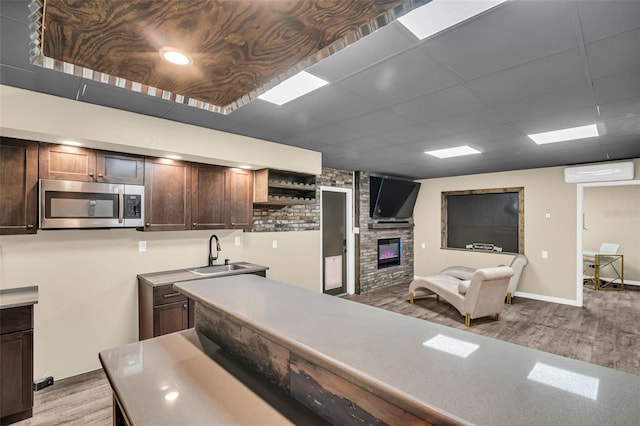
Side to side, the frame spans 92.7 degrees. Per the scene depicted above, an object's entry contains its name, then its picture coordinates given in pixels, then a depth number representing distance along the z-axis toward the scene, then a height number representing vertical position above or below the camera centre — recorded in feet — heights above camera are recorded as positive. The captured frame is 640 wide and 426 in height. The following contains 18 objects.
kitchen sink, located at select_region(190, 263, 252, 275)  11.77 -2.29
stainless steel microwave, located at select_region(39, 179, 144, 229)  8.58 +0.23
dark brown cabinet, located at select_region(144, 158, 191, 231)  10.52 +0.64
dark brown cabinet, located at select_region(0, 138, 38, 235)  8.05 +0.71
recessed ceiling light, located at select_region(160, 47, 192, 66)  3.39 +1.80
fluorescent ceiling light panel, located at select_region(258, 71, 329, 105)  7.25 +3.17
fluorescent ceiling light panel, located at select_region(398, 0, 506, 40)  4.72 +3.23
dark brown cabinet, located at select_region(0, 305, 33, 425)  7.40 -3.74
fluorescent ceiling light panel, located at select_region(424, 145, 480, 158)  14.11 +2.95
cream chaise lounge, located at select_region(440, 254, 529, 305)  18.38 -3.80
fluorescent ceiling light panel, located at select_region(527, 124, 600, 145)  10.92 +2.97
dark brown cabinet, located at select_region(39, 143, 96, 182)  8.63 +1.47
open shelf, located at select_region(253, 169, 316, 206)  13.07 +1.15
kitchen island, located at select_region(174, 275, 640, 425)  2.61 -1.68
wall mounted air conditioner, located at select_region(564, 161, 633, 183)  15.74 +2.15
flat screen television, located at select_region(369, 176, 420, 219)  21.40 +1.13
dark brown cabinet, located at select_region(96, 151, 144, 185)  9.54 +1.44
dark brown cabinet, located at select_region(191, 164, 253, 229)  11.71 +0.61
